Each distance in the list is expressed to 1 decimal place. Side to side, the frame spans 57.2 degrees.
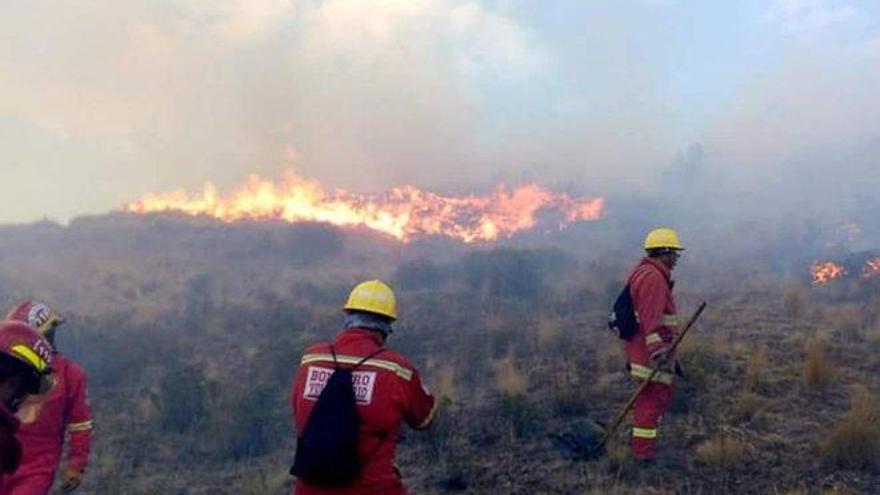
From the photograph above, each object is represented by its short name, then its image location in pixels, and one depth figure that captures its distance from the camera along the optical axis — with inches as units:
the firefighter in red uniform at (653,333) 288.7
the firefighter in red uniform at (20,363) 117.6
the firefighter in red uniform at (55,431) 206.1
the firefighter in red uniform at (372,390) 168.6
